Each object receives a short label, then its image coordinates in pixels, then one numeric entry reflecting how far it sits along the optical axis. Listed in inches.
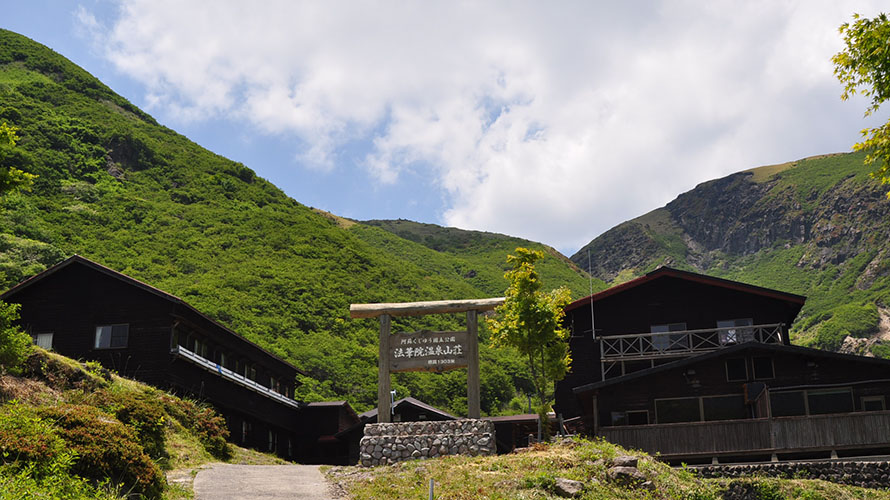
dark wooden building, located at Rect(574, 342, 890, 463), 1055.6
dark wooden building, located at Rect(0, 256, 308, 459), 1429.6
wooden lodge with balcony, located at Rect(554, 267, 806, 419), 1444.4
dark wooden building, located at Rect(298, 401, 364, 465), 1984.5
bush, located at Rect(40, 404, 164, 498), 706.2
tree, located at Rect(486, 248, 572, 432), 1304.1
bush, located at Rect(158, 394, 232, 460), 1254.9
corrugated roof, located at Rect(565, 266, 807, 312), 1414.9
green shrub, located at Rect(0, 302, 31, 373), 1020.5
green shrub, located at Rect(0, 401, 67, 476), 647.1
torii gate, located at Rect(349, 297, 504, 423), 1159.6
